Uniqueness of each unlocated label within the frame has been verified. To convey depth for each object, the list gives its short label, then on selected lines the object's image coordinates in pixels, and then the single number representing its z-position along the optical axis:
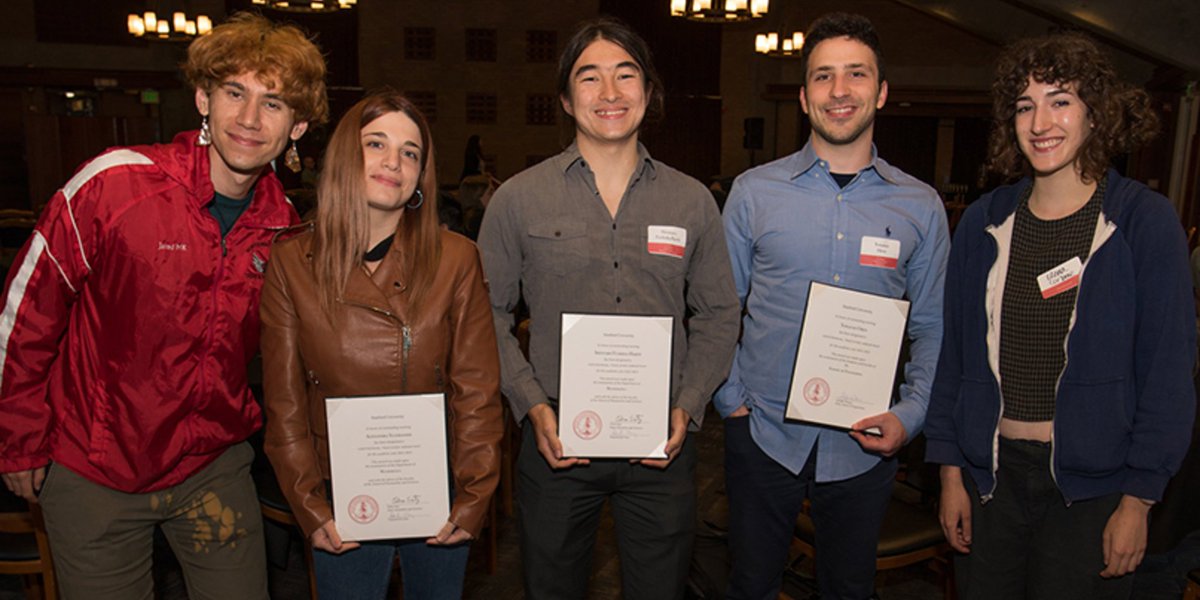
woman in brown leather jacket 1.72
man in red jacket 1.72
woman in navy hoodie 1.65
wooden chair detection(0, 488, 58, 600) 2.37
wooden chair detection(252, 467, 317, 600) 2.60
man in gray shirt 1.93
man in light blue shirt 2.00
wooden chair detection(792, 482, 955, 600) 2.44
